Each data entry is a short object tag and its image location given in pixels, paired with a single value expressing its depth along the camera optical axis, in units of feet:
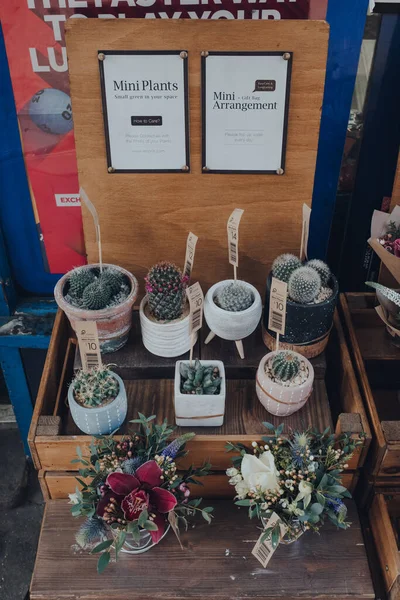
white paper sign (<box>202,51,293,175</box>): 4.70
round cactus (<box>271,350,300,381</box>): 4.77
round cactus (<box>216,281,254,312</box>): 5.02
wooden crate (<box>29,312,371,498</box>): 4.68
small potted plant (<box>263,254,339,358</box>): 4.91
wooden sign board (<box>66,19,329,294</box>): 4.61
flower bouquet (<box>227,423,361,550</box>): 4.23
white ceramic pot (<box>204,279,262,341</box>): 4.98
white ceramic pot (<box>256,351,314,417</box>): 4.76
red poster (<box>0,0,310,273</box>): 5.32
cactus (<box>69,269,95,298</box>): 5.23
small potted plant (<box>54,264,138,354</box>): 5.05
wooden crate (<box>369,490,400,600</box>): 4.42
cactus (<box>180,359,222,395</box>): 4.74
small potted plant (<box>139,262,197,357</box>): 5.02
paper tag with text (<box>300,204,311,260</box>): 5.17
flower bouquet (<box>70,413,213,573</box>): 4.14
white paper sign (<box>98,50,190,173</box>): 4.72
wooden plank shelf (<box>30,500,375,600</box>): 4.35
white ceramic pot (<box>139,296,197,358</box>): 5.12
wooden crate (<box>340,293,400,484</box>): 5.51
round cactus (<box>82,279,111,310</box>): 5.08
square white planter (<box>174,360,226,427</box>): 4.65
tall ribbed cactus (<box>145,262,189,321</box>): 5.00
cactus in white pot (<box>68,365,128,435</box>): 4.66
